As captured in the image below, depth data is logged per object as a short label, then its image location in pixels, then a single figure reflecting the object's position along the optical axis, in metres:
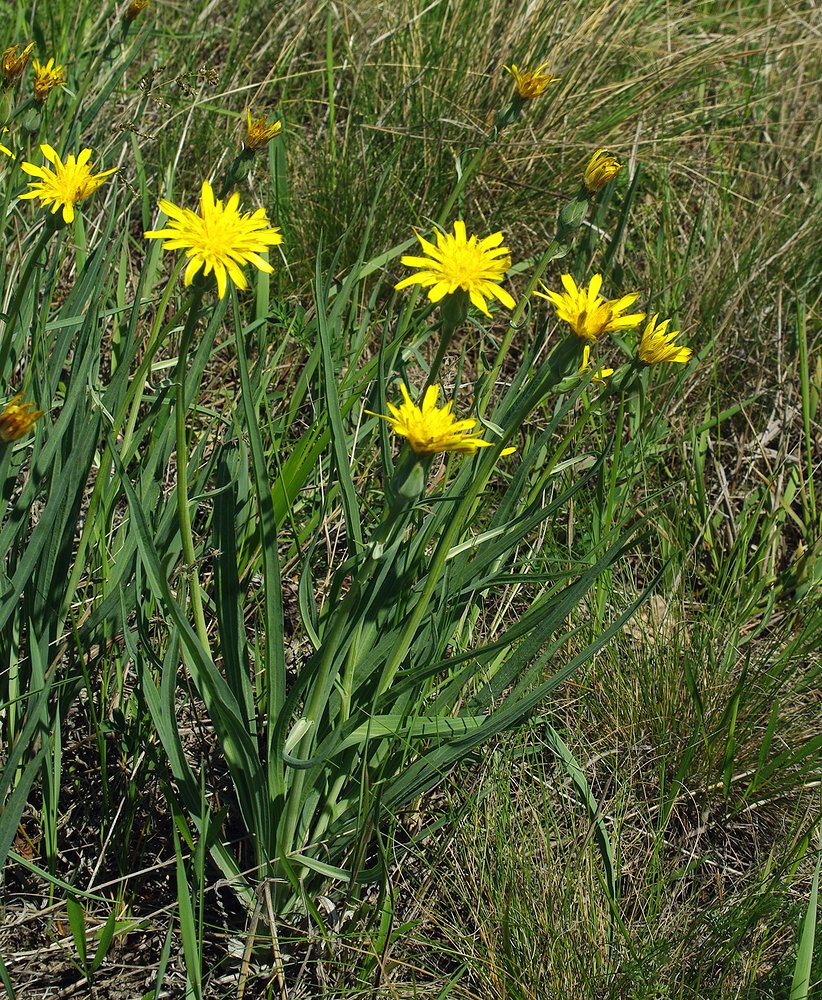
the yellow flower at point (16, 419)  0.80
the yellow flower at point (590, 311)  0.84
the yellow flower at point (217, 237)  0.80
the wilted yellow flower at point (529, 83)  0.94
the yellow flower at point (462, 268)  0.81
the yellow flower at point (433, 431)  0.78
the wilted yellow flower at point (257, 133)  0.90
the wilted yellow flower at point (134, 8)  1.00
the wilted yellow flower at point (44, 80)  0.94
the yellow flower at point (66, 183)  0.88
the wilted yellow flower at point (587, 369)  0.89
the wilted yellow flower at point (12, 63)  0.94
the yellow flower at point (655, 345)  0.92
